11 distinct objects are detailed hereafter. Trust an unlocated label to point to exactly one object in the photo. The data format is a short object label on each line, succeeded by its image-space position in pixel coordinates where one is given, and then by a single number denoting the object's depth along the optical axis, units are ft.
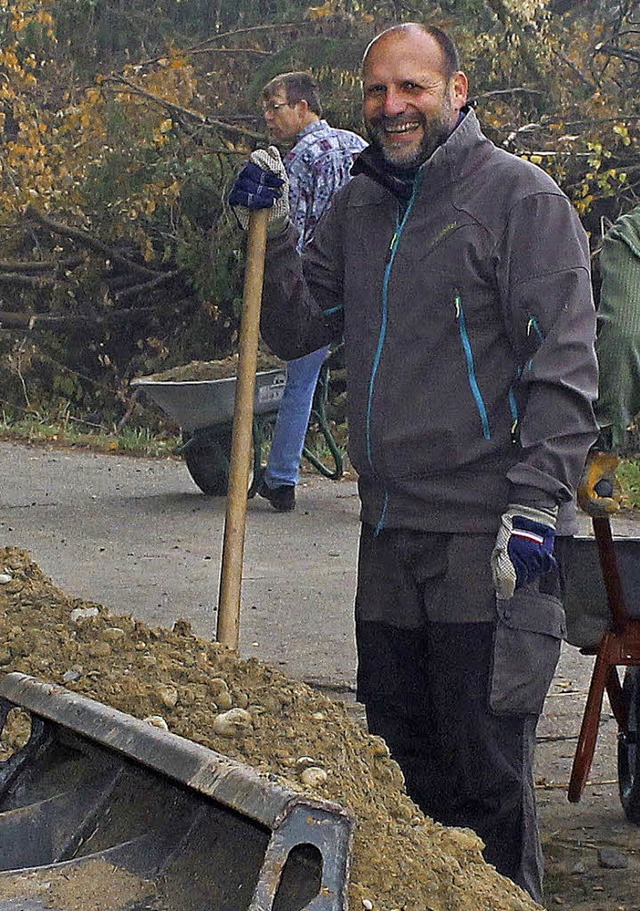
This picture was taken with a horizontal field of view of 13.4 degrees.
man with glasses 46.88
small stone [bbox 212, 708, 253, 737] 17.28
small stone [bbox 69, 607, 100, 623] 22.15
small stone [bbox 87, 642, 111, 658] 20.26
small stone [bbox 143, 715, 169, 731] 17.11
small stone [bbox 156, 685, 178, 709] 17.99
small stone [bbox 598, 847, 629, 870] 25.45
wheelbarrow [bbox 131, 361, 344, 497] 51.68
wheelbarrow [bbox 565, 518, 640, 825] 24.75
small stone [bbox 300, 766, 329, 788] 15.71
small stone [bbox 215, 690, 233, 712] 18.08
